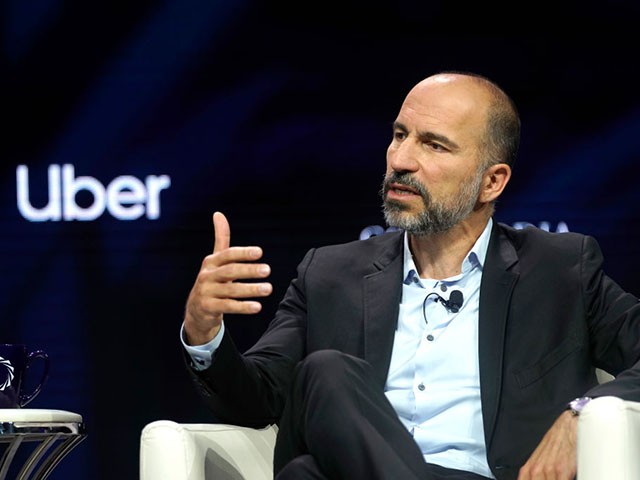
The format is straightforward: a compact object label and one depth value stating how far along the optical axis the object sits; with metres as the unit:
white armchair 4.19
